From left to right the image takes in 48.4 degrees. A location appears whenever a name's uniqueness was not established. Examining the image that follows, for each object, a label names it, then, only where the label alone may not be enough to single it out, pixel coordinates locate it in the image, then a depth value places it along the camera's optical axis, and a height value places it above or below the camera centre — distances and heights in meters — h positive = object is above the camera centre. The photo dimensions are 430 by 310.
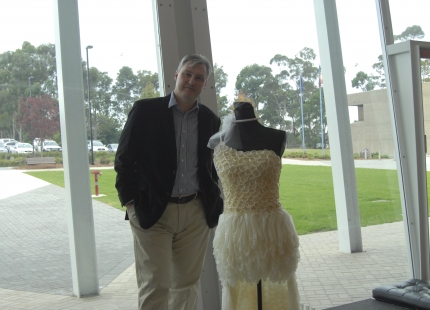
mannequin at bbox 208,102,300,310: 2.22 -0.22
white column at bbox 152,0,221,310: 3.04 +0.88
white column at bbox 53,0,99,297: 3.00 +0.27
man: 2.30 -0.03
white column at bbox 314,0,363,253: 3.95 +0.28
